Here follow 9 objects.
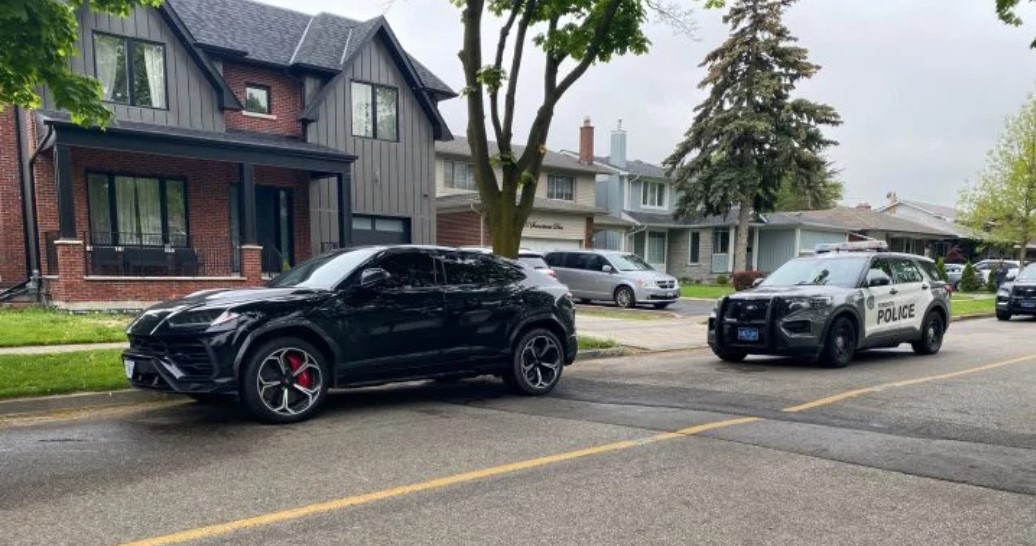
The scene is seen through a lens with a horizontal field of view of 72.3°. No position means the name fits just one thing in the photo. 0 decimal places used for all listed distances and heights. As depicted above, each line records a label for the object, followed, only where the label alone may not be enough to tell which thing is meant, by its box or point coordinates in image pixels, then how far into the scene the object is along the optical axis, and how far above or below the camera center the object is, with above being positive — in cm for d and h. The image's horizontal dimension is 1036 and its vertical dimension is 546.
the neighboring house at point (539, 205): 2803 +115
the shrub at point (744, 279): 2692 -165
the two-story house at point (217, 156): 1612 +184
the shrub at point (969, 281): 3262 -199
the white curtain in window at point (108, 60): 1709 +408
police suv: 984 -109
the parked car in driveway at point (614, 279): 2067 -133
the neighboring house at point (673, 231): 3794 +21
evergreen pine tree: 3172 +515
